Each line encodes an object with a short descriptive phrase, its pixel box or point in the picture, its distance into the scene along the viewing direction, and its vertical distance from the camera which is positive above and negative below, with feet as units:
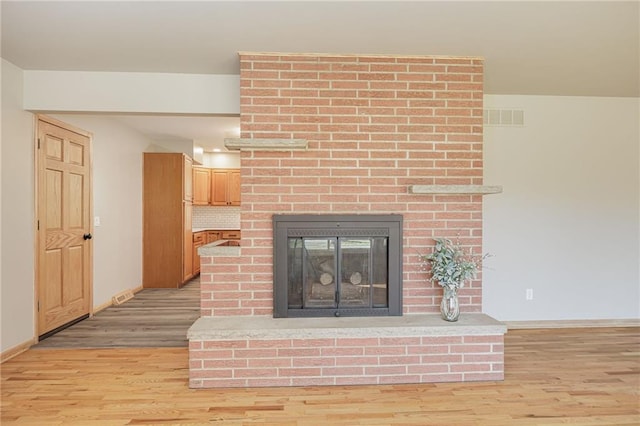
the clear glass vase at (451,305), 8.16 -2.18
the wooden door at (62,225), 10.65 -0.45
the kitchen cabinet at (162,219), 17.67 -0.38
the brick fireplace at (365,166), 8.42 +1.15
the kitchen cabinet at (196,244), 19.75 -1.90
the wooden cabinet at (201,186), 21.31 +1.62
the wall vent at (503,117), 11.71 +3.21
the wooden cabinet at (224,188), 22.79 +1.56
